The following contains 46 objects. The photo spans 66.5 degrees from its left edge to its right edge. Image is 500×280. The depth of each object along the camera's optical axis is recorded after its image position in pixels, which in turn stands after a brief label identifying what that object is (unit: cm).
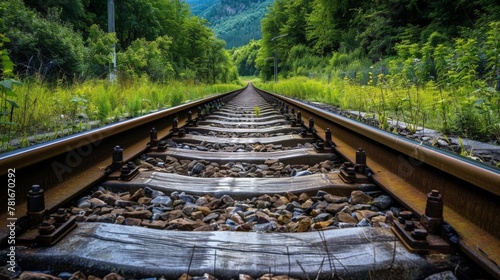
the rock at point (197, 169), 291
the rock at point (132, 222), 180
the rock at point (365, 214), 186
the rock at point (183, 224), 172
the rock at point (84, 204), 200
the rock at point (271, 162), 313
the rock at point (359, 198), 210
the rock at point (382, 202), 202
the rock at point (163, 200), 209
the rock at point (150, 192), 224
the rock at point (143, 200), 211
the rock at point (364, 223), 176
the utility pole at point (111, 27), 1016
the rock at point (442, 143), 324
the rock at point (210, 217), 189
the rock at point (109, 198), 210
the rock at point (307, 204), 207
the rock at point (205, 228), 170
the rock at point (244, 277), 123
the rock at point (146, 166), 287
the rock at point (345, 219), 184
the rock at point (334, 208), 198
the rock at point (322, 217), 188
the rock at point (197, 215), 191
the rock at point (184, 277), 122
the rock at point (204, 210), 199
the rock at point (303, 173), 275
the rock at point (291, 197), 219
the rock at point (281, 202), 212
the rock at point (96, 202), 202
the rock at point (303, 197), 219
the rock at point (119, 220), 180
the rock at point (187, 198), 216
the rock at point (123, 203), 207
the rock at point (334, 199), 213
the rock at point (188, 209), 197
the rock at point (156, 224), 175
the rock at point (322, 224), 176
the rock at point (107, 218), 182
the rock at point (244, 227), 172
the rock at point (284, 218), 189
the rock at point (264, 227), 176
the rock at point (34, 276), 120
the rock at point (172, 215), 189
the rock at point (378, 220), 174
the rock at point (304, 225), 175
